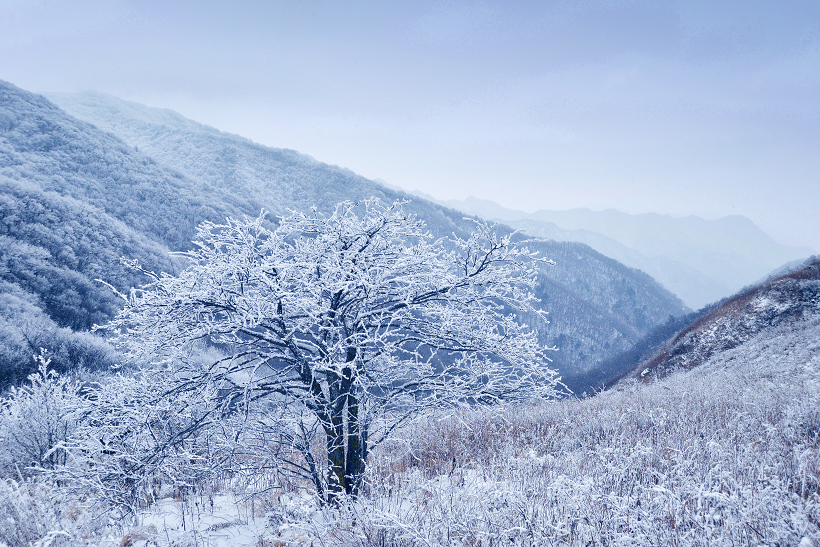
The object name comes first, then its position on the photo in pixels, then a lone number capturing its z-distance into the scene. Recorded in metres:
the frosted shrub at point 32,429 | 9.71
